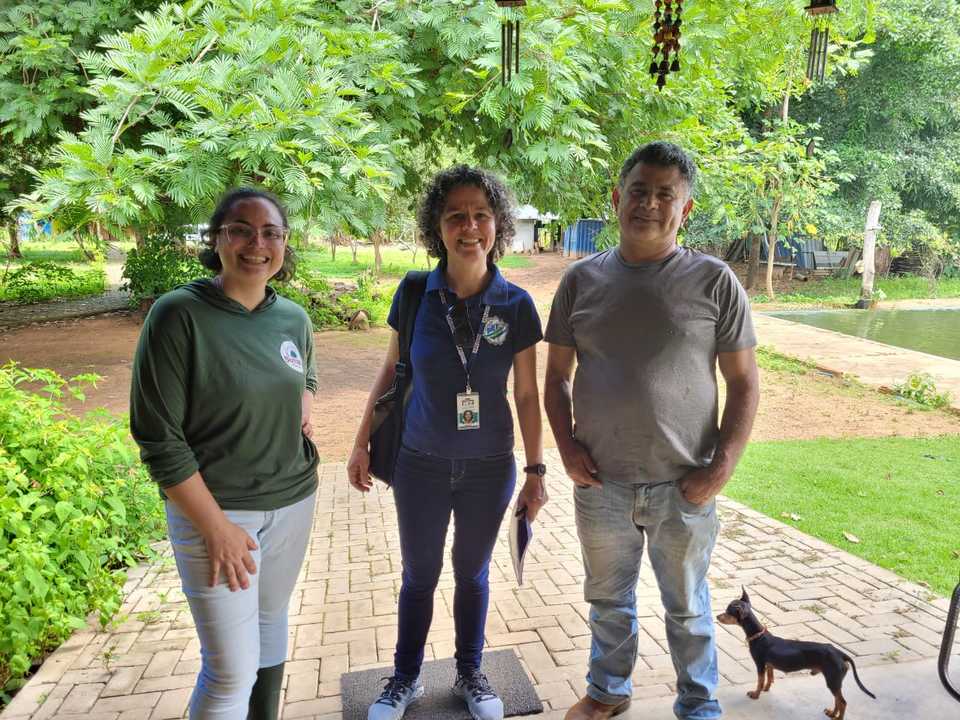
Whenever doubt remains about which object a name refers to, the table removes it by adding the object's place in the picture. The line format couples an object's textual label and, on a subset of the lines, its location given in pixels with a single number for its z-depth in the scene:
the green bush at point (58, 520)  2.46
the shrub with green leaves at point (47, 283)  13.46
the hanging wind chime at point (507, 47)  3.00
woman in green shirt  1.51
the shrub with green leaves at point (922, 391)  7.20
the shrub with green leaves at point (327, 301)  11.67
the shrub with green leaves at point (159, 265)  11.22
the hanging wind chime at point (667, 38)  2.48
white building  29.53
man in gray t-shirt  1.96
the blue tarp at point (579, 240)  24.30
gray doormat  2.29
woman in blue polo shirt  2.02
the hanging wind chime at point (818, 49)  2.67
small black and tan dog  2.15
